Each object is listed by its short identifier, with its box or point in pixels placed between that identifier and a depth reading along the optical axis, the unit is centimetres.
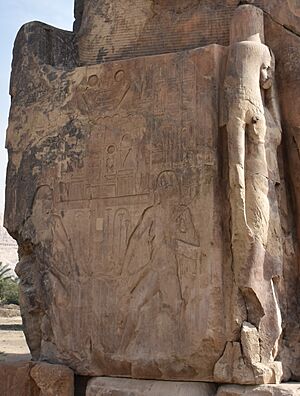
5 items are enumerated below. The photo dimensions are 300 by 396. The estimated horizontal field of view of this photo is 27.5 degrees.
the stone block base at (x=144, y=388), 489
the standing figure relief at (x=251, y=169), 486
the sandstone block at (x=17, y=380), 558
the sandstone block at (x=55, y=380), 535
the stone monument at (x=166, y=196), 493
